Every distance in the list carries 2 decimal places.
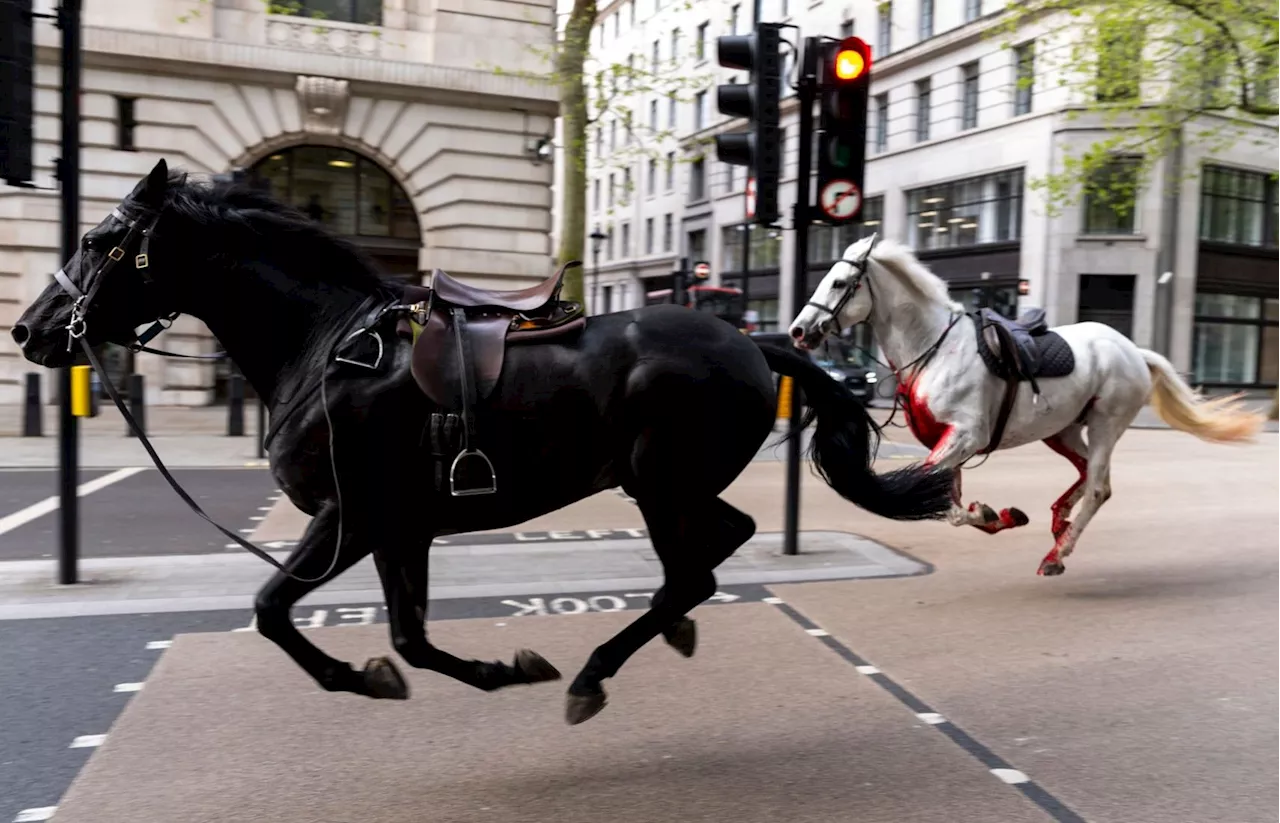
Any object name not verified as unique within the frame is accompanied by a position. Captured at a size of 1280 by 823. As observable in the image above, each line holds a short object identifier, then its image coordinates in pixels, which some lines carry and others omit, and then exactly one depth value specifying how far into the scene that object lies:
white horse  6.20
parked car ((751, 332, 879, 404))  25.98
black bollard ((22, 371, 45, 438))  14.21
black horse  3.41
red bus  18.22
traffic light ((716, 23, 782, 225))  6.71
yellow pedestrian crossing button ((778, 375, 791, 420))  9.25
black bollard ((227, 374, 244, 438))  15.16
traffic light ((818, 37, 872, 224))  6.66
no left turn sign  6.76
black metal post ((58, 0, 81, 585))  5.95
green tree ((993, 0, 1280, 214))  14.02
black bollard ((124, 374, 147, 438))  14.20
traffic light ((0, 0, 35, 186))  5.56
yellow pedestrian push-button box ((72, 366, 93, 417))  6.31
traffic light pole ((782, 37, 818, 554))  6.74
